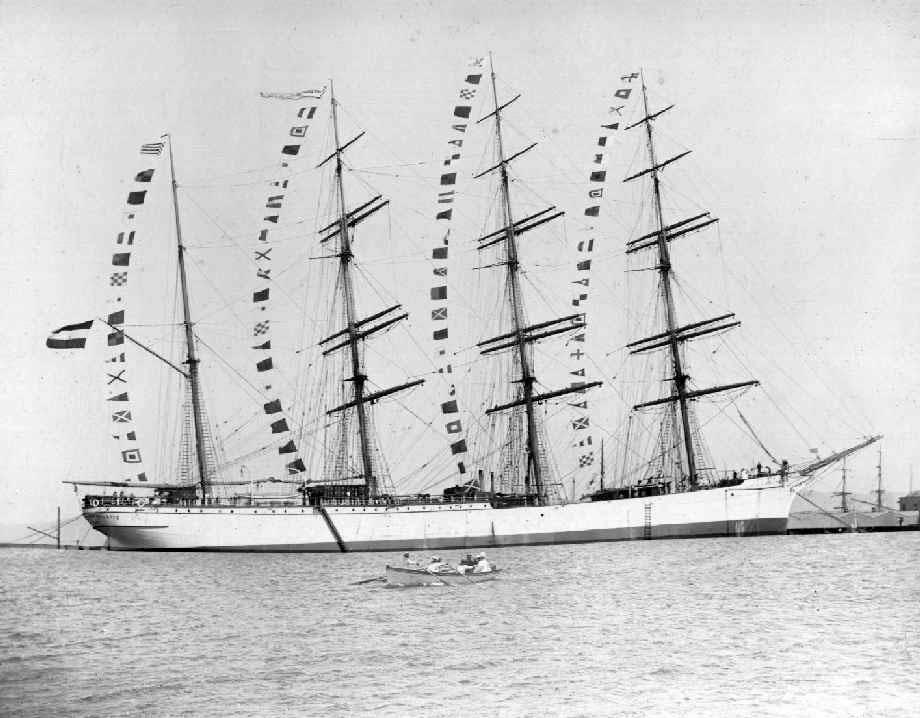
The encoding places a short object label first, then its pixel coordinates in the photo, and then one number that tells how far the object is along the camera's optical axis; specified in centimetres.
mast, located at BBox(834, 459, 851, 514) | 12484
